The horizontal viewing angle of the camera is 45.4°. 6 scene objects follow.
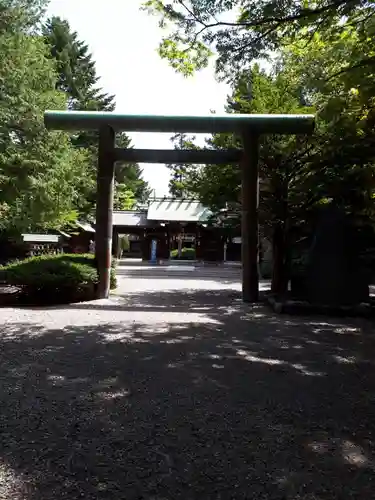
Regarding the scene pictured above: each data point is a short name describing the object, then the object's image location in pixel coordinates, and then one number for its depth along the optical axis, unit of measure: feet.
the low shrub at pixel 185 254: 118.42
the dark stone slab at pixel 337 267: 30.01
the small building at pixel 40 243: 77.71
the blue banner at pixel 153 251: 106.91
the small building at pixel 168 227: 109.70
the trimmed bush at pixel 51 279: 30.32
